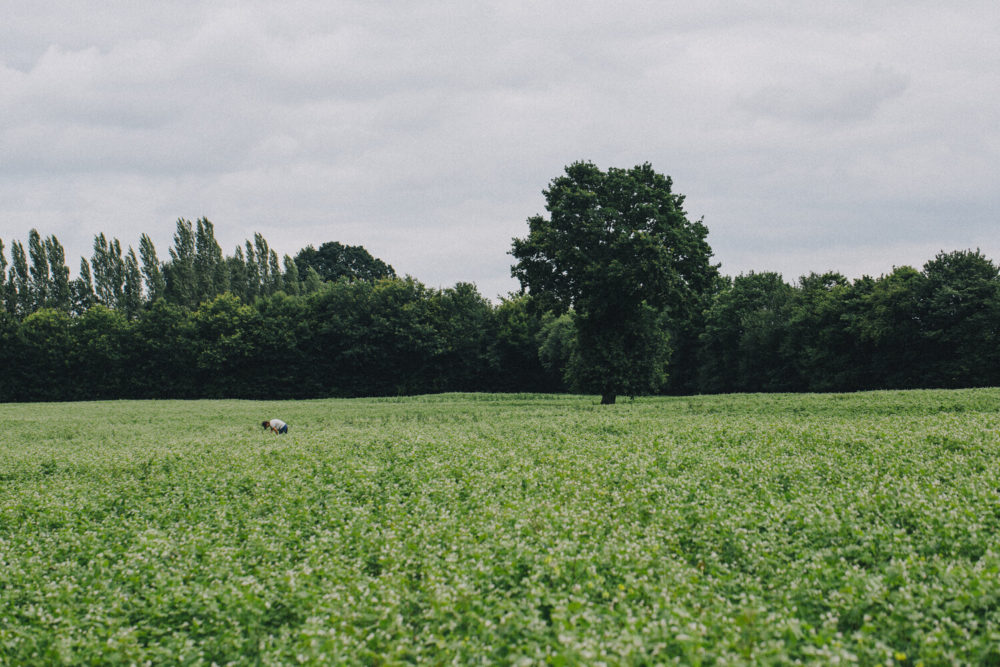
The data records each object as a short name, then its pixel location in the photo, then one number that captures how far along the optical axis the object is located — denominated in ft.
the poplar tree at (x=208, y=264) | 315.58
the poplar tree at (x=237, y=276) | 331.77
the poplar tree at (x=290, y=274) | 347.15
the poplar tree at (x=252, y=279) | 338.75
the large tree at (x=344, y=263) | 408.87
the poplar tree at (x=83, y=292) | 306.76
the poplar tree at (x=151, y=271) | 311.41
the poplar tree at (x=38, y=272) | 291.58
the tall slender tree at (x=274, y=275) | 349.41
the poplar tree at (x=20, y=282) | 287.69
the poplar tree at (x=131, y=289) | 310.45
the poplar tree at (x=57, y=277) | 293.02
